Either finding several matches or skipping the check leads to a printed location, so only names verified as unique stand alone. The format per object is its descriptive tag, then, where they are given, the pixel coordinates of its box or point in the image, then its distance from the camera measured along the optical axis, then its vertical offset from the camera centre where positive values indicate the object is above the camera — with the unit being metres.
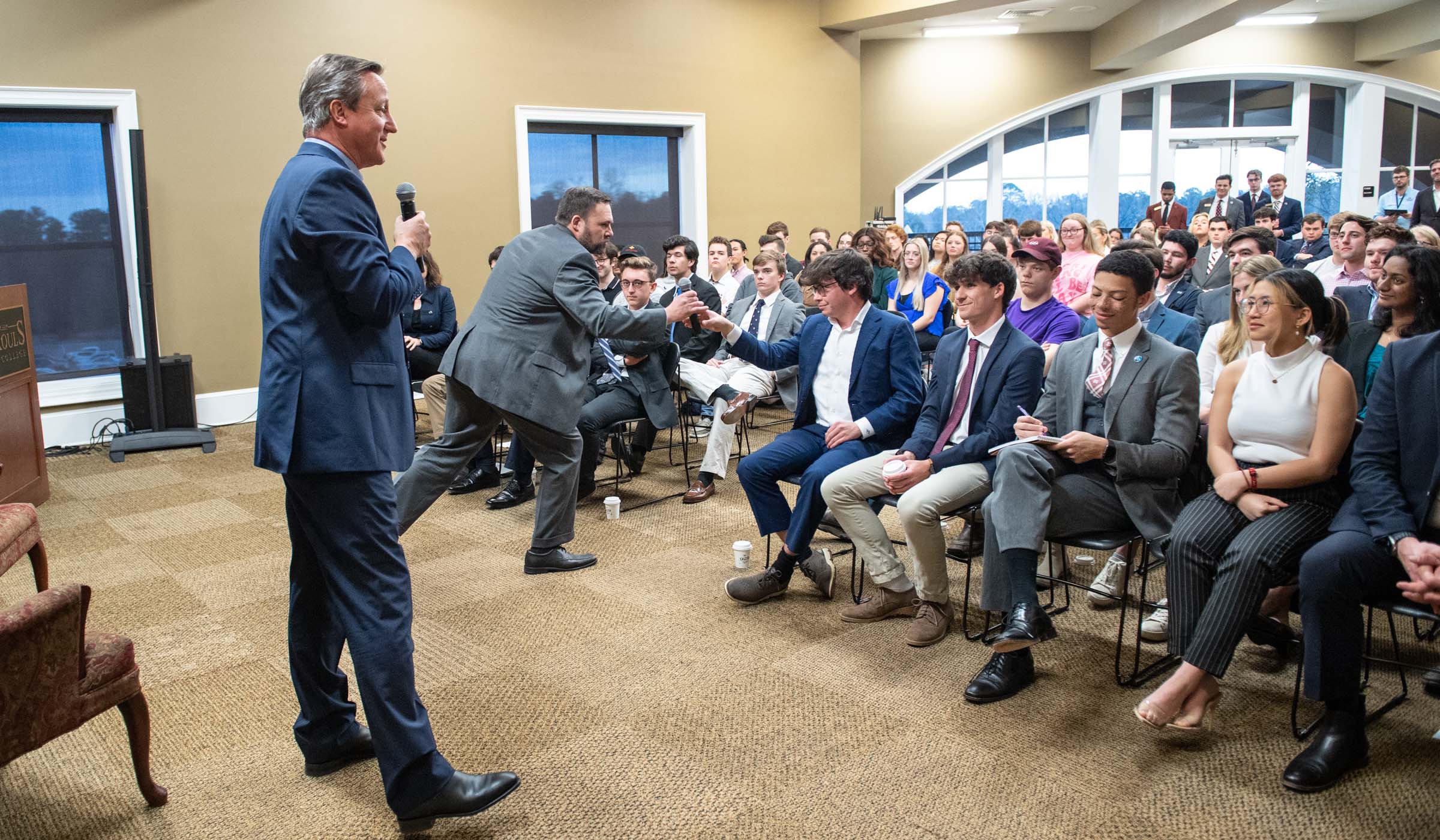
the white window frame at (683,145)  8.49 +1.29
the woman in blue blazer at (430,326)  6.00 -0.19
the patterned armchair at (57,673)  1.96 -0.78
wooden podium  4.85 -0.54
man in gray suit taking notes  2.84 -0.54
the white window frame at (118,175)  6.62 +0.85
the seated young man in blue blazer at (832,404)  3.54 -0.43
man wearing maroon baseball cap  4.00 -0.10
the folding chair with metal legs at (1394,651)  2.35 -1.09
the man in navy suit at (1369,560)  2.34 -0.66
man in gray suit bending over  3.77 -0.21
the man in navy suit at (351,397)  2.05 -0.21
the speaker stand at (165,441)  6.50 -0.92
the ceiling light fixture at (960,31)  12.02 +2.98
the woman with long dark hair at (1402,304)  3.07 -0.09
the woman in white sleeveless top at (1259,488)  2.49 -0.55
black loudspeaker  6.79 -0.63
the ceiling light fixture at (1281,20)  12.62 +3.19
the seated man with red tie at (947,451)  3.17 -0.54
